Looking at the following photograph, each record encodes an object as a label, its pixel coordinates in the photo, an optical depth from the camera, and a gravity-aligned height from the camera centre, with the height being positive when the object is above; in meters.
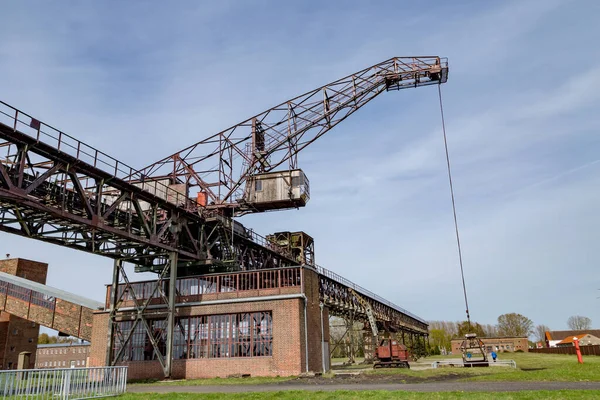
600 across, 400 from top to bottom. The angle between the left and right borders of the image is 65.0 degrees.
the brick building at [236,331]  23.92 +0.58
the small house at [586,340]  91.69 -1.34
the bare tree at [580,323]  129.62 +2.53
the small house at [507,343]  78.56 -1.39
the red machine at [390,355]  27.44 -0.98
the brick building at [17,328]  40.81 +1.78
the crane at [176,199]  17.83 +6.77
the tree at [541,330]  149.38 +1.15
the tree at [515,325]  98.94 +2.00
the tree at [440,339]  96.44 -0.47
